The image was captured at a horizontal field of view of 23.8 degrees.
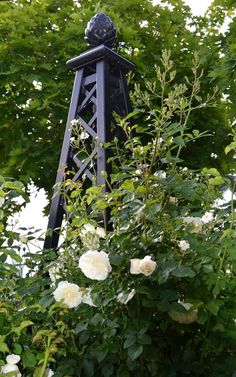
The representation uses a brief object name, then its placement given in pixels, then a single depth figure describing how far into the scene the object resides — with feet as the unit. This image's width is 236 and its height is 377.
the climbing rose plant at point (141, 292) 4.51
